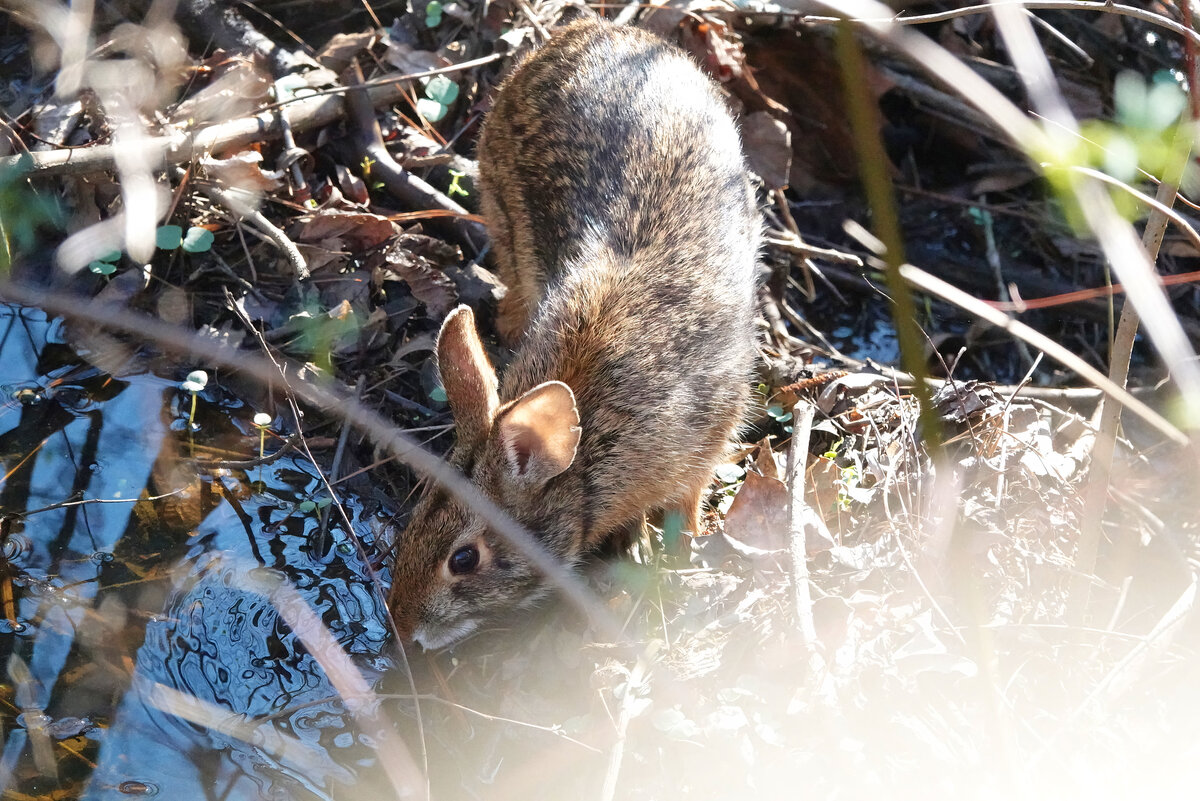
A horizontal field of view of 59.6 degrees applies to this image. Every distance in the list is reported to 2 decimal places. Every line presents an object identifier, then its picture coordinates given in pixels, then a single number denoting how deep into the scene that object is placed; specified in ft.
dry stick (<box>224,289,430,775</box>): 11.49
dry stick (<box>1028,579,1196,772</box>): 11.12
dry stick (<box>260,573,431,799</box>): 11.38
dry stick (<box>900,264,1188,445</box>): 6.49
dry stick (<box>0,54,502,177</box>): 15.34
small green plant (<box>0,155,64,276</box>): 15.03
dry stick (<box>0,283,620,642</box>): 8.63
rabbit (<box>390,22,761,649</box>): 12.62
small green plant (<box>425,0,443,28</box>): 19.54
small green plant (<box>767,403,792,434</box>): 16.07
